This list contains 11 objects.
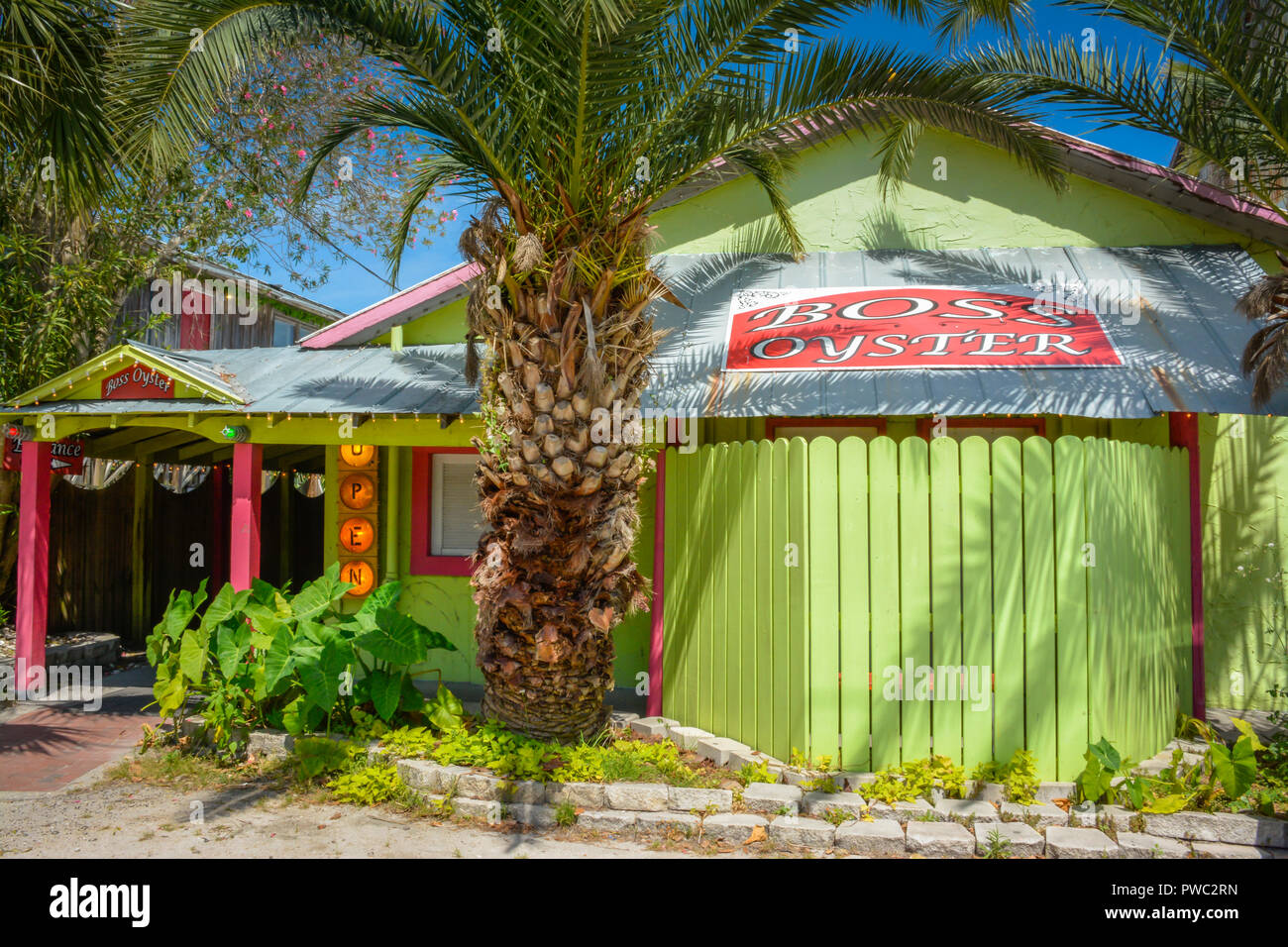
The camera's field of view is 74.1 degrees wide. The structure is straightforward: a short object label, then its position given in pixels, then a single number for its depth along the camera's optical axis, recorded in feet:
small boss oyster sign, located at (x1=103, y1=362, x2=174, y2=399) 25.40
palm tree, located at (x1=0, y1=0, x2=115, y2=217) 20.81
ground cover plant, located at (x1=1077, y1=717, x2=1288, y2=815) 15.57
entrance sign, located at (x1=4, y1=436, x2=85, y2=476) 28.14
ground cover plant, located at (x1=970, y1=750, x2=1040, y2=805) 16.14
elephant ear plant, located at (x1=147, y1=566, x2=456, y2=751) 19.79
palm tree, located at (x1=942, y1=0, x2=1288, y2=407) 18.62
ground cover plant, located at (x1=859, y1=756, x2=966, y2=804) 16.38
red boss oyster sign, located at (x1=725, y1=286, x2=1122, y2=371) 21.85
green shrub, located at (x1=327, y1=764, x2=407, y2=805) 18.07
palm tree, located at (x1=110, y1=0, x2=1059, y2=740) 17.72
